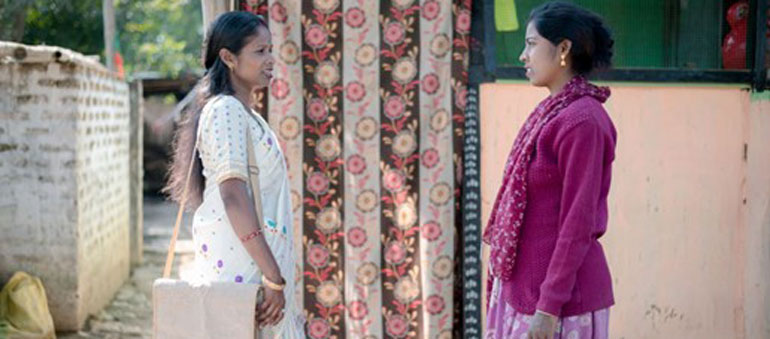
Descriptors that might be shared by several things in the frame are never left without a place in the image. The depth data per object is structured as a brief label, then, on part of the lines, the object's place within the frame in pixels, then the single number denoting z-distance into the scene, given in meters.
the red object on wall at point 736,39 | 4.48
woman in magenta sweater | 2.43
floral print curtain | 4.27
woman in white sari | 2.54
